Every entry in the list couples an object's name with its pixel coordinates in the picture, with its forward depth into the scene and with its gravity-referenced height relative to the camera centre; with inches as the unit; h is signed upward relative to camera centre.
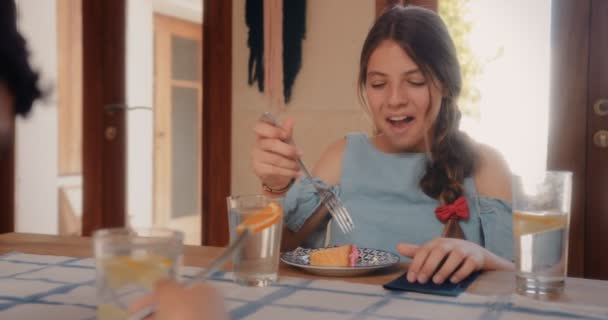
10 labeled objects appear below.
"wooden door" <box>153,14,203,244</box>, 216.1 +7.0
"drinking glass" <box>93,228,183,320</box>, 25.0 -5.0
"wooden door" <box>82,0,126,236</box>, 128.5 +8.1
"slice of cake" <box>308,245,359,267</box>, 39.2 -7.3
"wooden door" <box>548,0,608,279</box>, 92.4 +3.7
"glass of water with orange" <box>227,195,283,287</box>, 35.8 -6.0
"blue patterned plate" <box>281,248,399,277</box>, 37.9 -7.7
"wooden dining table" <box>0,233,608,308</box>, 33.9 -8.2
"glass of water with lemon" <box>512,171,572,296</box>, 33.2 -4.7
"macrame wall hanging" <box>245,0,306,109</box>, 113.0 +18.4
